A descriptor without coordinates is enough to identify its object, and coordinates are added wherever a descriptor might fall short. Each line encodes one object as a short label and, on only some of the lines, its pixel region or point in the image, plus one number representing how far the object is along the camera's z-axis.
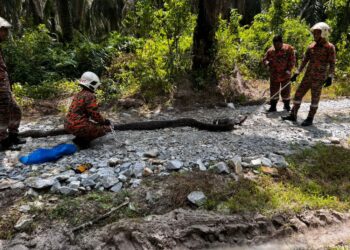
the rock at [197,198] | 4.72
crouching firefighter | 5.79
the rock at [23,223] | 4.18
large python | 7.03
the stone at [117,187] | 4.85
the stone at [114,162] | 5.48
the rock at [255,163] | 5.60
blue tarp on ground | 5.54
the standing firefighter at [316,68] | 7.22
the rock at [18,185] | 4.87
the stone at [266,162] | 5.64
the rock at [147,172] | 5.22
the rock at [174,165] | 5.41
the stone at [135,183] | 4.98
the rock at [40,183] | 4.77
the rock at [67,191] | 4.73
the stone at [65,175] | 4.97
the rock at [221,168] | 5.34
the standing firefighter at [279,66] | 8.29
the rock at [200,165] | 5.43
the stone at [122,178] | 5.06
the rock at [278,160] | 5.68
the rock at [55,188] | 4.76
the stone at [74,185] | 4.80
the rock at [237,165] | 5.39
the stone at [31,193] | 4.67
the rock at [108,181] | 4.91
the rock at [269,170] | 5.46
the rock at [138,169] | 5.21
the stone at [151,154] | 5.78
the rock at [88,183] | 4.88
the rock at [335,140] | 6.76
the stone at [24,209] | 4.39
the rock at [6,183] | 4.87
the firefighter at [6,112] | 5.81
